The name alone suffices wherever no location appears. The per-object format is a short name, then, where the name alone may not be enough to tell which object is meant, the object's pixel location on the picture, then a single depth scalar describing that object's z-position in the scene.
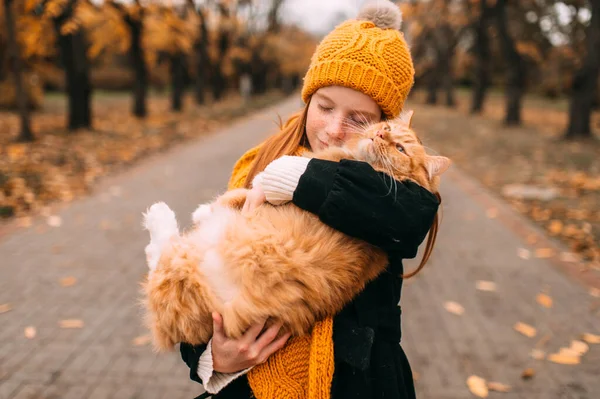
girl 1.39
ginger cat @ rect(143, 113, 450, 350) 1.37
